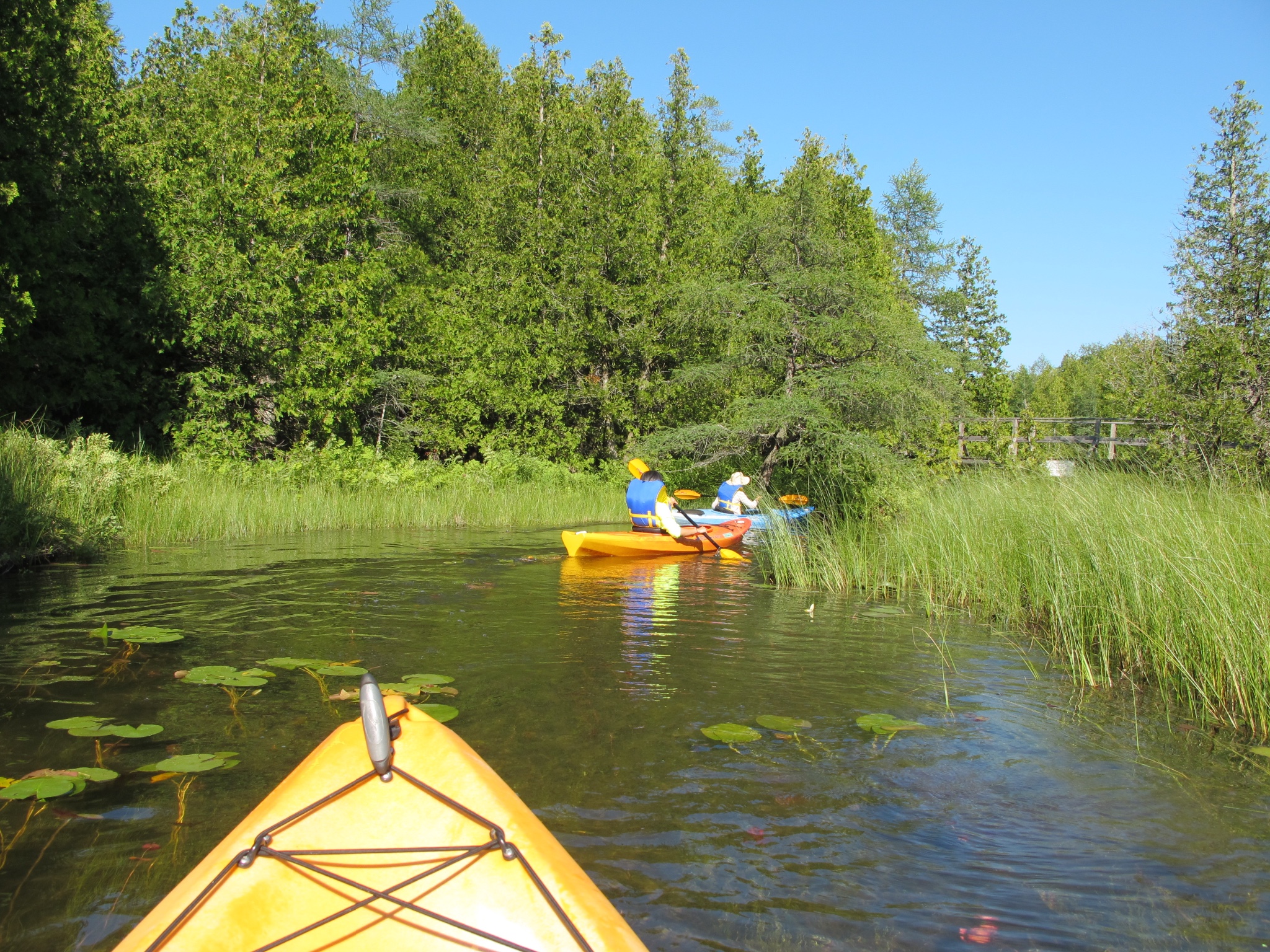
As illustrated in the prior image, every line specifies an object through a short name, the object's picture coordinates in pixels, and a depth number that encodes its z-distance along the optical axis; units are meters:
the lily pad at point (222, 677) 5.48
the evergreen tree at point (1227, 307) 11.60
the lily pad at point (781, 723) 5.00
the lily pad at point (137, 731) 4.58
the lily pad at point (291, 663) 6.00
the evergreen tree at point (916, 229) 42.28
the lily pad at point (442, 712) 4.97
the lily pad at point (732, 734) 4.82
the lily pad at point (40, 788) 3.81
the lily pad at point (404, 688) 5.37
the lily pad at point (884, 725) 5.03
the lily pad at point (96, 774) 4.04
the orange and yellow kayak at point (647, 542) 11.51
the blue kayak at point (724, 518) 12.84
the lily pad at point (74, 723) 4.63
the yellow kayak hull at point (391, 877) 2.37
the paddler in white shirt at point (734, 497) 13.77
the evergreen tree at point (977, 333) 35.34
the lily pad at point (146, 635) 6.49
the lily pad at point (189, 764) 4.14
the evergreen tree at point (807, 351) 15.12
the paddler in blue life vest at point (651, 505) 12.18
